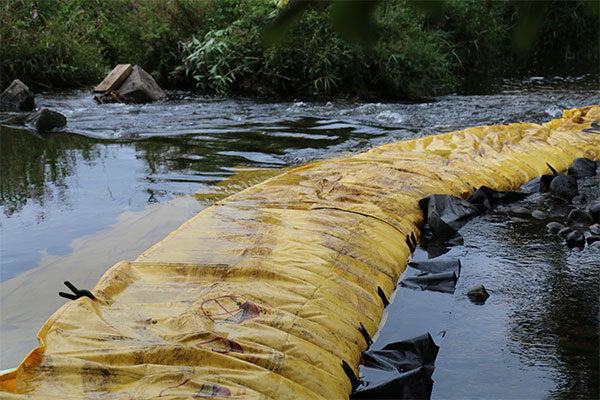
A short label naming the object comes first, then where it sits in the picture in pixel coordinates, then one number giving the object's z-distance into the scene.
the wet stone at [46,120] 7.59
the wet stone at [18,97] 8.84
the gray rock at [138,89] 9.49
